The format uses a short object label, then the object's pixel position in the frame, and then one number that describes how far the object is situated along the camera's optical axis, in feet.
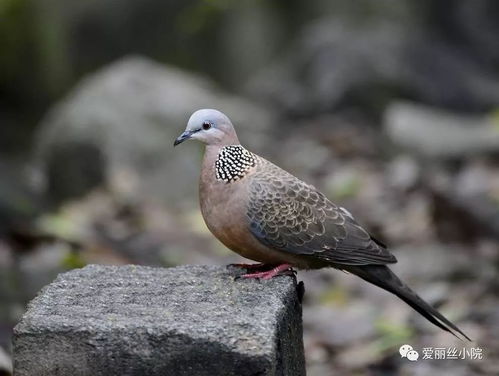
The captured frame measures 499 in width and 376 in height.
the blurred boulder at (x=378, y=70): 82.69
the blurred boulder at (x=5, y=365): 35.91
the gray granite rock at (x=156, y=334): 25.61
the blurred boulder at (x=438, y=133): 67.97
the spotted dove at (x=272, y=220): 31.09
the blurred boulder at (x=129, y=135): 63.98
